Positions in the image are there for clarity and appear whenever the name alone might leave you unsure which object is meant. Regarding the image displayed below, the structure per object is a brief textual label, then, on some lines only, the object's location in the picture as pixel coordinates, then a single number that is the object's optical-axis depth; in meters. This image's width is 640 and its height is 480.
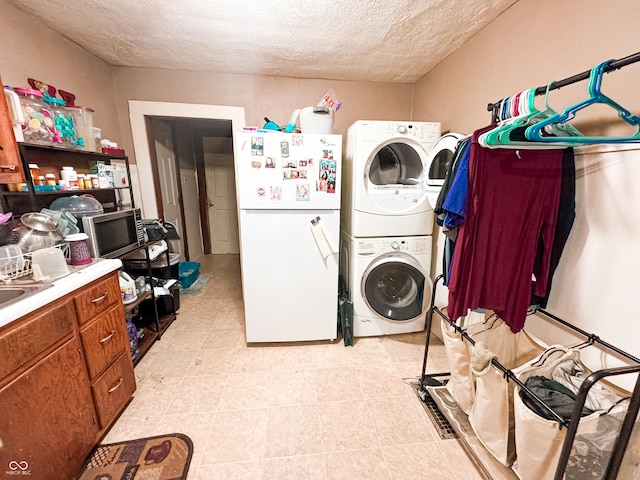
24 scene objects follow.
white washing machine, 1.98
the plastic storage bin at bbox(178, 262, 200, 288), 3.11
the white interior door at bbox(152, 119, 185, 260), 2.89
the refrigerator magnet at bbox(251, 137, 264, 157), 1.67
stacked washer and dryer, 1.83
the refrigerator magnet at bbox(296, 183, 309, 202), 1.77
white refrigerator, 1.71
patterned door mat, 1.15
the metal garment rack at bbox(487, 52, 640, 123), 0.70
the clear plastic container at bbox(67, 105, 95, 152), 1.67
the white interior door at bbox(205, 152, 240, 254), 4.42
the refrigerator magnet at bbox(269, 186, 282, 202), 1.75
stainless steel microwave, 1.48
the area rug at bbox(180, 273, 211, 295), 3.03
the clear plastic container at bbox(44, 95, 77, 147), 1.49
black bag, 2.04
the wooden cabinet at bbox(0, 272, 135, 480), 0.86
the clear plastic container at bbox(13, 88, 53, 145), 1.35
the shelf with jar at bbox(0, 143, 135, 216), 1.38
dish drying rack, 1.09
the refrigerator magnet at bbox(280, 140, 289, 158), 1.70
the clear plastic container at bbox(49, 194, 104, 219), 1.57
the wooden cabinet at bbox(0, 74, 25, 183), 1.07
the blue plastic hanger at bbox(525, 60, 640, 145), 0.76
